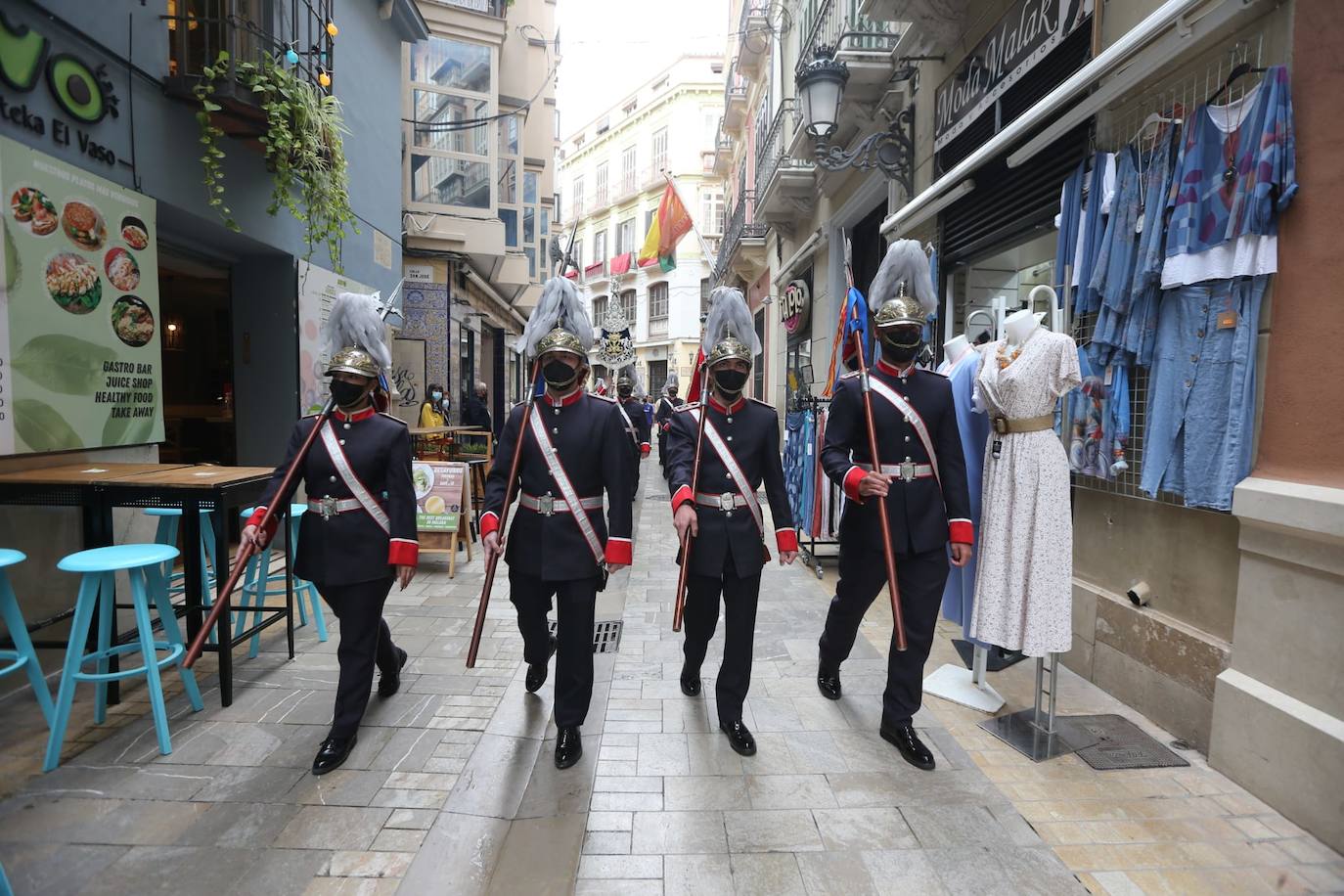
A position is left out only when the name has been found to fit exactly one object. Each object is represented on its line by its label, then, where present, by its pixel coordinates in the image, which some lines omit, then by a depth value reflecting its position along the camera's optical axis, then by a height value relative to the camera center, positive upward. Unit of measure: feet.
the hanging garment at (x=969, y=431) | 12.82 -0.39
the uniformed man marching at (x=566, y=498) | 10.79 -1.51
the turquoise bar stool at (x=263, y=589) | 15.24 -4.38
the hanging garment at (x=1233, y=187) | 9.75 +3.41
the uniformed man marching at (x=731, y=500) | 11.29 -1.55
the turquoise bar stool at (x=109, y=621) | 10.43 -3.69
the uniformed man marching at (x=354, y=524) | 10.78 -1.97
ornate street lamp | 21.70 +9.05
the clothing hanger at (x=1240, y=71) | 10.46 +5.21
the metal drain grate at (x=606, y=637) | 16.07 -5.64
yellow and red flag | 49.29 +12.56
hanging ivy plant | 17.79 +6.95
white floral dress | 10.90 -1.65
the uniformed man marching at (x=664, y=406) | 41.69 -0.12
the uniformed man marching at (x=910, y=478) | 11.02 -1.11
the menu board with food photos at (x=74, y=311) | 13.16 +1.72
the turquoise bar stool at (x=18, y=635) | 10.28 -3.68
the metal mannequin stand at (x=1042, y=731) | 11.23 -5.43
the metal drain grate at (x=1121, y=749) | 10.80 -5.41
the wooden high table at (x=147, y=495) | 12.20 -1.82
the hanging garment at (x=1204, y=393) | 10.33 +0.34
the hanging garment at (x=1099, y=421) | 12.75 -0.14
